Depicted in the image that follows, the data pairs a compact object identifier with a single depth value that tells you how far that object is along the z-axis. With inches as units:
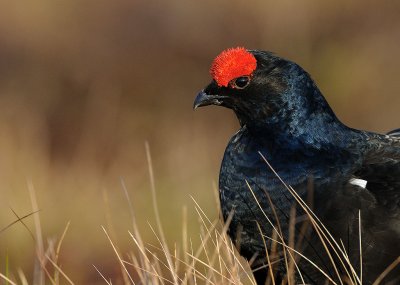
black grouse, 329.1
